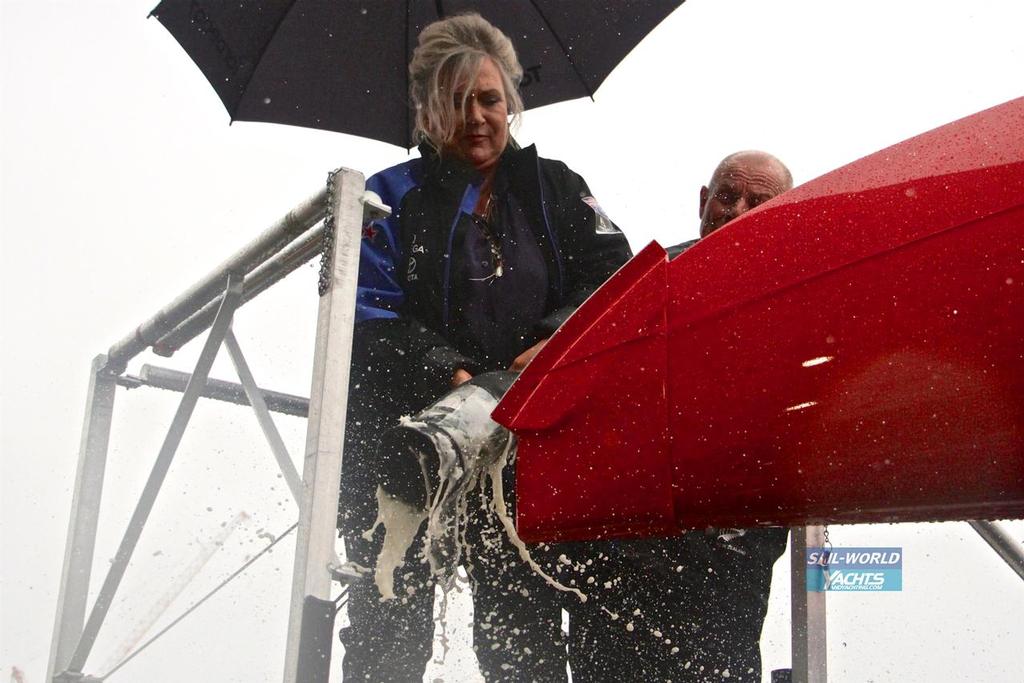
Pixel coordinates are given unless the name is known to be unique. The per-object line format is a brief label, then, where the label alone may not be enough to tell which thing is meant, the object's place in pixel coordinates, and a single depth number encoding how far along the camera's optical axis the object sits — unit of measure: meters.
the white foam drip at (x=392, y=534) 1.47
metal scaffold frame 1.32
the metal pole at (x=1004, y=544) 2.07
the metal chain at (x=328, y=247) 1.43
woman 1.68
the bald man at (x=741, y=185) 2.21
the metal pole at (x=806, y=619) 1.79
